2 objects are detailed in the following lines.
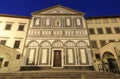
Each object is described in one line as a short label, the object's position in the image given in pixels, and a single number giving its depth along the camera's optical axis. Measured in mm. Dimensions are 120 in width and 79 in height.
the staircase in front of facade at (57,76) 9600
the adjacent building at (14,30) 18262
